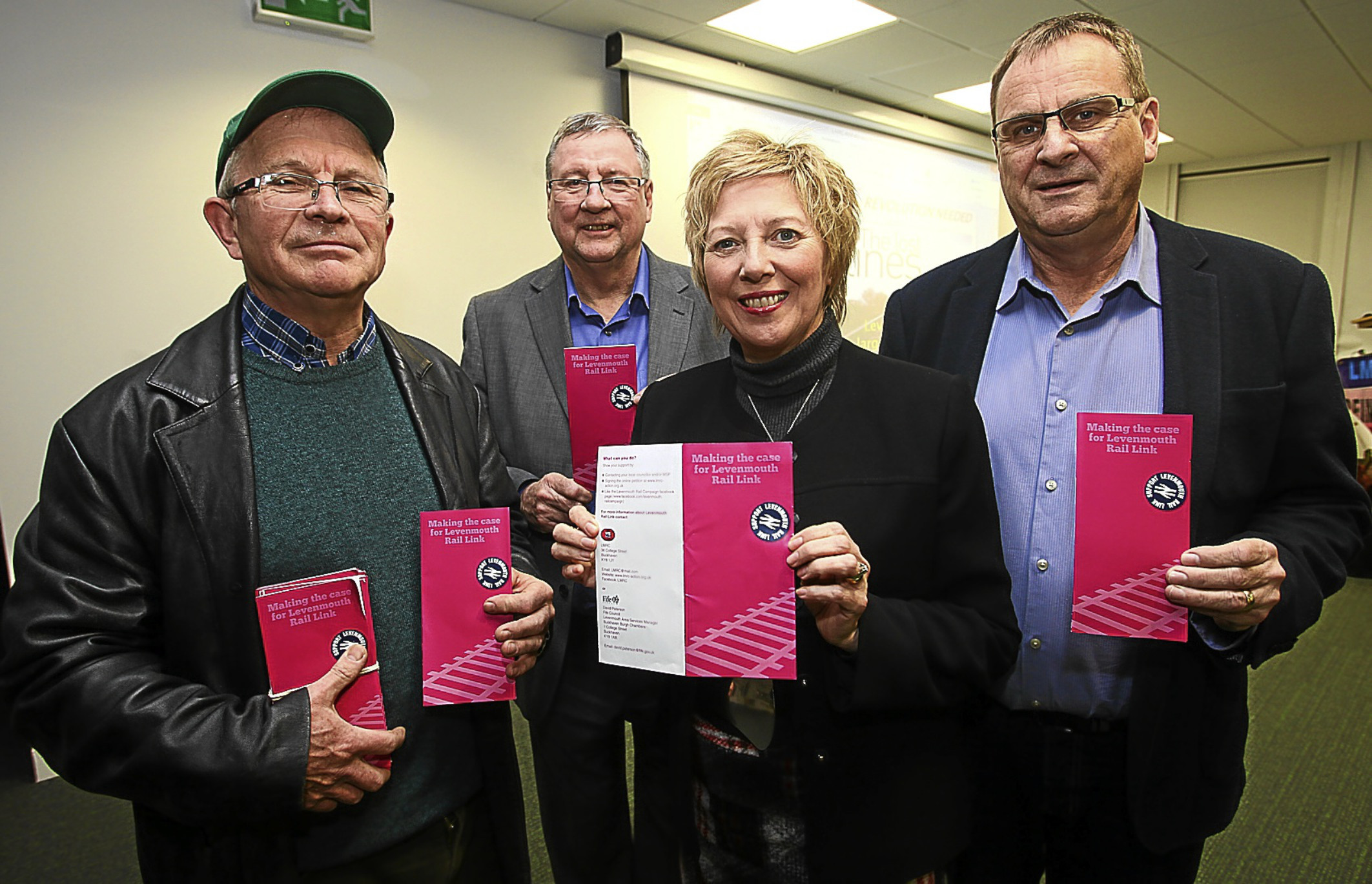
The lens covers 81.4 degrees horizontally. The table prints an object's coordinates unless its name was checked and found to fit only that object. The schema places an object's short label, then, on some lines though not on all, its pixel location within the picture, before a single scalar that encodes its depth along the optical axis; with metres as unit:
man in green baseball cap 1.07
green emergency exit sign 3.77
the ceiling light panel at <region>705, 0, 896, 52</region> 4.87
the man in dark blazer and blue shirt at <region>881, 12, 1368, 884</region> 1.33
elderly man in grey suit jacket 1.82
